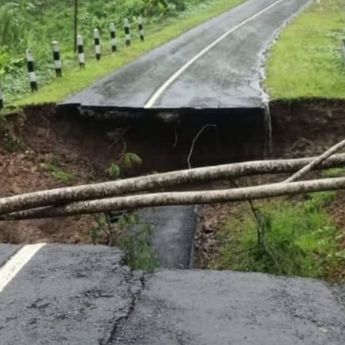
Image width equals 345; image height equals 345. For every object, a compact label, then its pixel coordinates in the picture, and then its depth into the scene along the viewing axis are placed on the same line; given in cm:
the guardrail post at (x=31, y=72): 1418
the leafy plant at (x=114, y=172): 931
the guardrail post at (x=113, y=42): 1920
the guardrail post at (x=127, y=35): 2045
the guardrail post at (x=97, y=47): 1774
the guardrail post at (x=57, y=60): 1532
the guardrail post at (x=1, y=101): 1209
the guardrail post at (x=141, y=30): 2170
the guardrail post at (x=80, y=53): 1662
